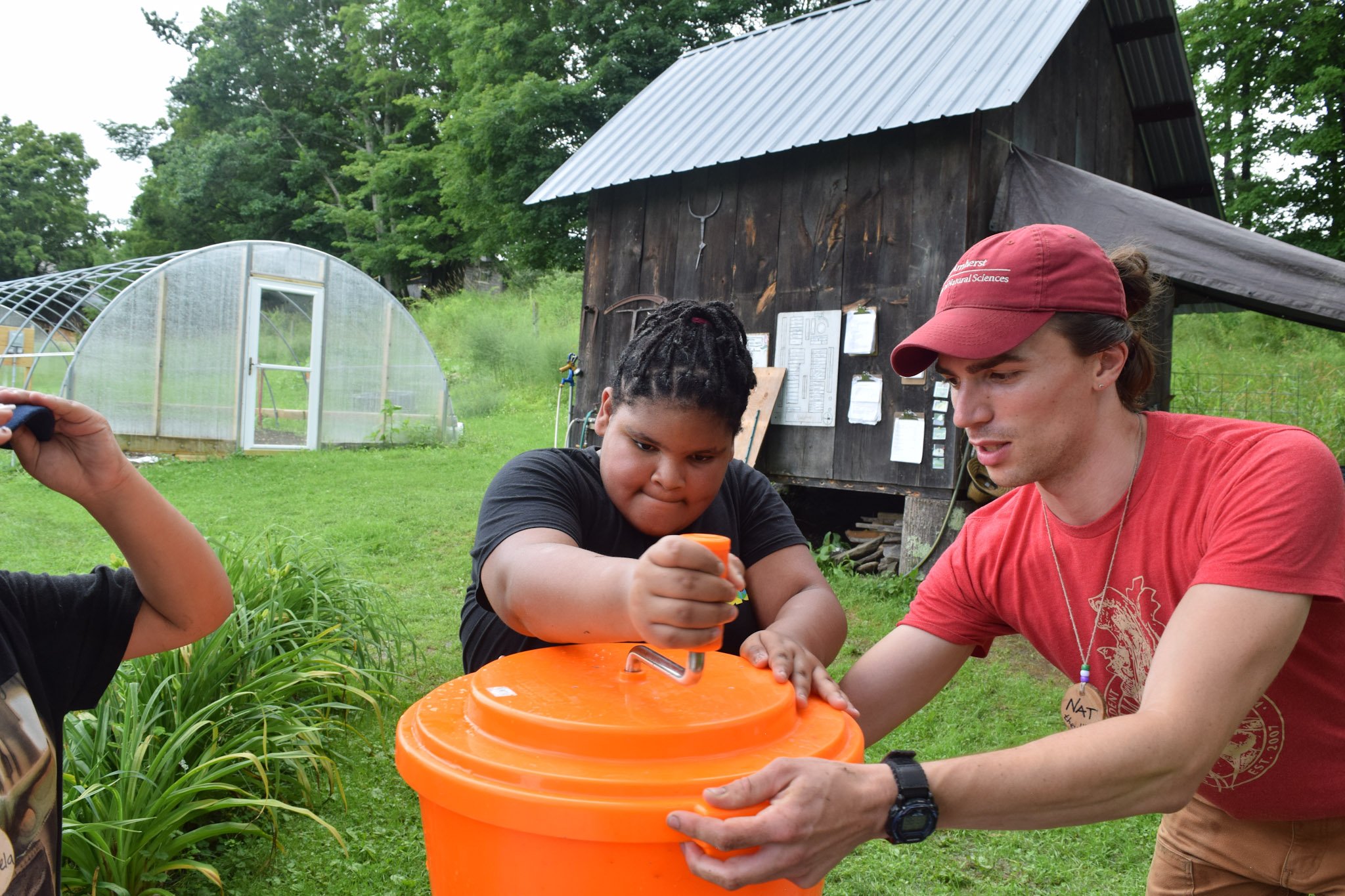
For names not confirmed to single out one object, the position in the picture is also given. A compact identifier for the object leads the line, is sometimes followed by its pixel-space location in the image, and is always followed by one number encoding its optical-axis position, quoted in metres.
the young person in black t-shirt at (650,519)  1.36
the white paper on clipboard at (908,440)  6.35
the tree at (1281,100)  13.02
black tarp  4.43
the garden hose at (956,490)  6.03
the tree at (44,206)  32.06
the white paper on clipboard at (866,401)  6.62
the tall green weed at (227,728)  2.66
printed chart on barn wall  6.92
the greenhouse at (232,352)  10.97
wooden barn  6.12
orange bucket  1.00
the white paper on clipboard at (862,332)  6.63
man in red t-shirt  1.29
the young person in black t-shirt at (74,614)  1.41
